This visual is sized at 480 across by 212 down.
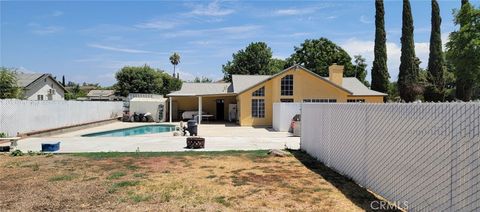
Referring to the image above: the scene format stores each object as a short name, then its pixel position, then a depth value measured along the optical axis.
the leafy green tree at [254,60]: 59.44
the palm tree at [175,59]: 92.19
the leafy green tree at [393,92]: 51.91
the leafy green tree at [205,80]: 78.31
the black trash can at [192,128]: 18.78
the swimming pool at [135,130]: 22.49
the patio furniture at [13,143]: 14.56
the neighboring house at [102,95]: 66.36
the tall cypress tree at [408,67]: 40.72
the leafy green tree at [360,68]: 57.21
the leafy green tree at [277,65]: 61.59
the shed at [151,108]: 34.25
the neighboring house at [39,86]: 37.00
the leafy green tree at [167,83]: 66.56
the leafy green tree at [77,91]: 75.59
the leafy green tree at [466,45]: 29.21
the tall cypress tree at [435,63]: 41.50
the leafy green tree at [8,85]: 27.62
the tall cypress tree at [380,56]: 42.16
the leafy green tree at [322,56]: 55.19
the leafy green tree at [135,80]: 61.31
